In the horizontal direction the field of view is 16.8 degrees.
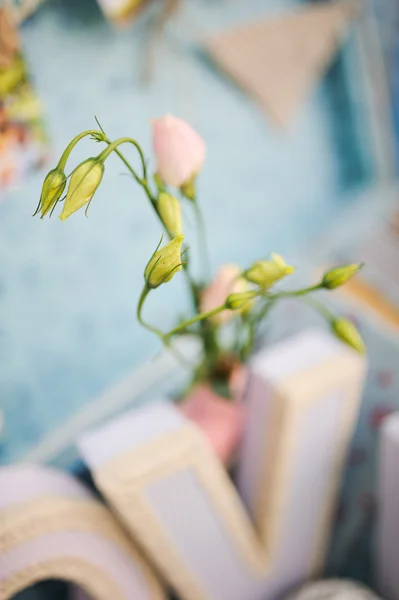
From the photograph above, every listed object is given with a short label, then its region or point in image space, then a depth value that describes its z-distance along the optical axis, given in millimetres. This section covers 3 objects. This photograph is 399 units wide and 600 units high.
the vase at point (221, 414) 709
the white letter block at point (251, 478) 637
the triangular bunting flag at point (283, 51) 773
